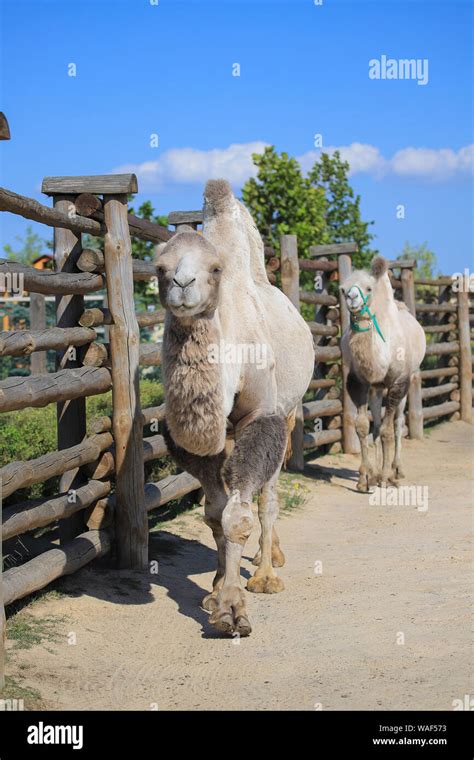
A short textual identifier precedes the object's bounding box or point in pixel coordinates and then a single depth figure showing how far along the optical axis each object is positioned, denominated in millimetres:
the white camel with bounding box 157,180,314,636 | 4715
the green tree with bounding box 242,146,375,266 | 17453
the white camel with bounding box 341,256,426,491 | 9586
